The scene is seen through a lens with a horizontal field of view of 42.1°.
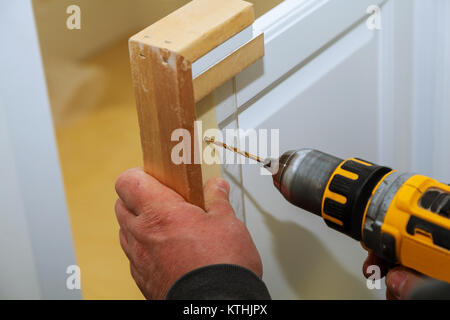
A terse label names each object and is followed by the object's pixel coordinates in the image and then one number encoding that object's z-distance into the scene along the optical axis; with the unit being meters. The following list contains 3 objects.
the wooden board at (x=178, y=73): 0.63
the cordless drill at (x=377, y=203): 0.65
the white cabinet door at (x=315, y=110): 0.81
